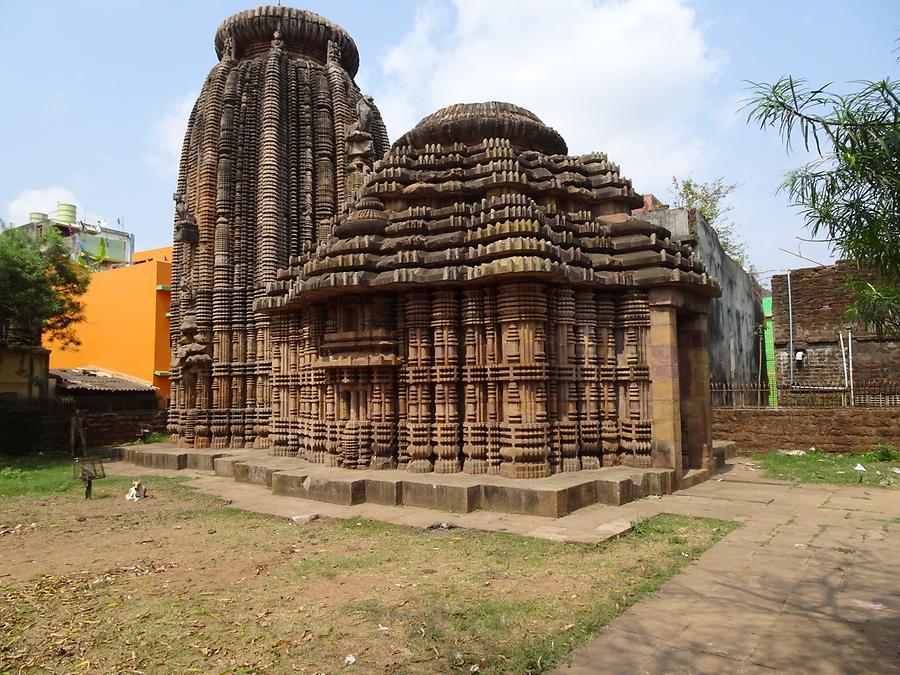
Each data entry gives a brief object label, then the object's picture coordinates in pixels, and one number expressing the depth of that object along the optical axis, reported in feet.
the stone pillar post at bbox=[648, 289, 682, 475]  35.50
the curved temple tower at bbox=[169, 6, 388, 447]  59.57
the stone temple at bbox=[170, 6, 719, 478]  34.55
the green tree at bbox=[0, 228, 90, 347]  57.98
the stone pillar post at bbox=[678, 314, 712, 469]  39.68
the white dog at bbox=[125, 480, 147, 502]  36.76
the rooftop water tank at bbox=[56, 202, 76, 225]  140.05
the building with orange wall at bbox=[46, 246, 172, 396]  91.66
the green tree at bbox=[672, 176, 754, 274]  113.54
